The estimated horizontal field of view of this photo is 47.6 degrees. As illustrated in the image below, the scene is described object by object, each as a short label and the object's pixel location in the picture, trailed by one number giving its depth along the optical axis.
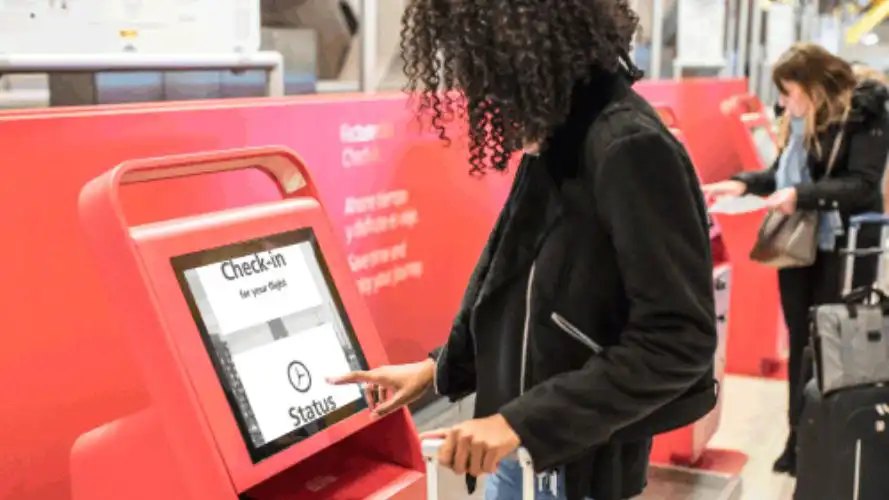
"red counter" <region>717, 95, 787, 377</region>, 4.89
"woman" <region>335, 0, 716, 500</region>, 1.23
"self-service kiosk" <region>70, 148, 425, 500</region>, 1.44
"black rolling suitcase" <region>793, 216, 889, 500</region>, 2.95
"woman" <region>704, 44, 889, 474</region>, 3.50
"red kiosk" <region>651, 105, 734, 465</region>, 3.35
